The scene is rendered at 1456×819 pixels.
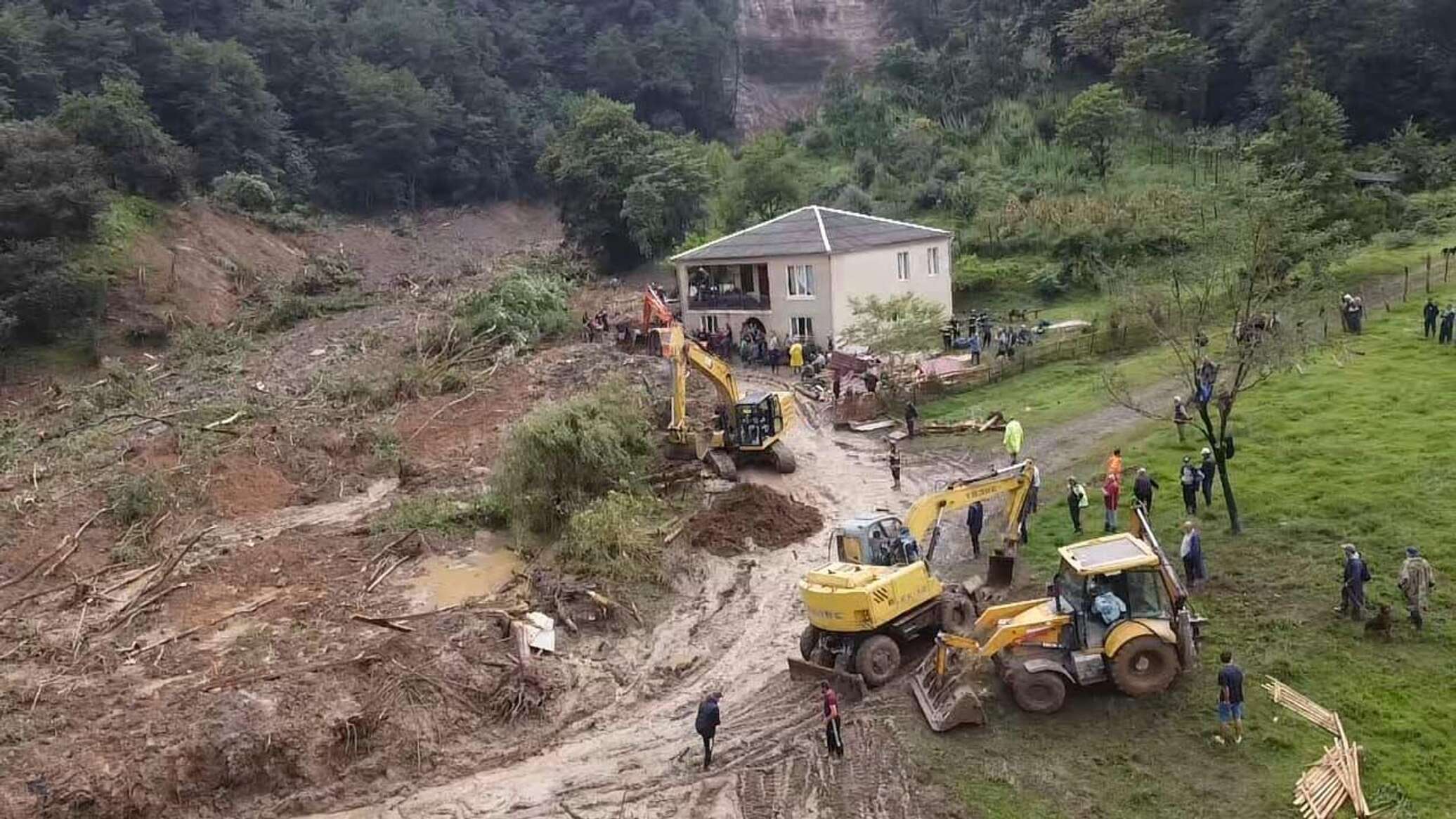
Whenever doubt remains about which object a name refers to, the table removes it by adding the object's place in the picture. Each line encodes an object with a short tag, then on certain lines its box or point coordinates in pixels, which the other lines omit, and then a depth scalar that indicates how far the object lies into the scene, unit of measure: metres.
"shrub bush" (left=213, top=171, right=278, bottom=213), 58.06
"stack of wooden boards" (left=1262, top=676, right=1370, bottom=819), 11.14
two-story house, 36.59
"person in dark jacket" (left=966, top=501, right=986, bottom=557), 19.42
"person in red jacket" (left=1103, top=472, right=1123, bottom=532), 19.06
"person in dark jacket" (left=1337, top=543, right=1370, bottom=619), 14.48
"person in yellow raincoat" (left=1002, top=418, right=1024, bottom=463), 22.50
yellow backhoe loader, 13.24
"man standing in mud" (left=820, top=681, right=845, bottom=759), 13.32
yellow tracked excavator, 25.19
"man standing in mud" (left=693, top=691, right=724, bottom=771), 13.33
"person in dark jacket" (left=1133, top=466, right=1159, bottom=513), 19.02
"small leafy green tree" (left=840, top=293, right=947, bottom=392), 30.97
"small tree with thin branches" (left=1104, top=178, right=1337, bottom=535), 17.19
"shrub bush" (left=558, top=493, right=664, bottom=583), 19.30
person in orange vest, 19.45
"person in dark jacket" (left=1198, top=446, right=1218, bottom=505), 19.09
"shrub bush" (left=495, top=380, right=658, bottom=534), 22.02
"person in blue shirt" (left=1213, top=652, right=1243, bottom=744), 12.41
